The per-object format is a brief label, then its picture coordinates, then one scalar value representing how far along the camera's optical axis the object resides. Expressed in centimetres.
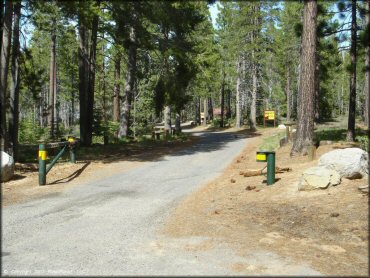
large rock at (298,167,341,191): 895
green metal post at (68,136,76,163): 1461
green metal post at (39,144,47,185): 1133
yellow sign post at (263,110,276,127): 3866
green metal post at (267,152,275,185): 1019
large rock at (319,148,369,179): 923
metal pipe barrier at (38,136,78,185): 1134
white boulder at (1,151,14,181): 1154
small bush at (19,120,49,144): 2980
